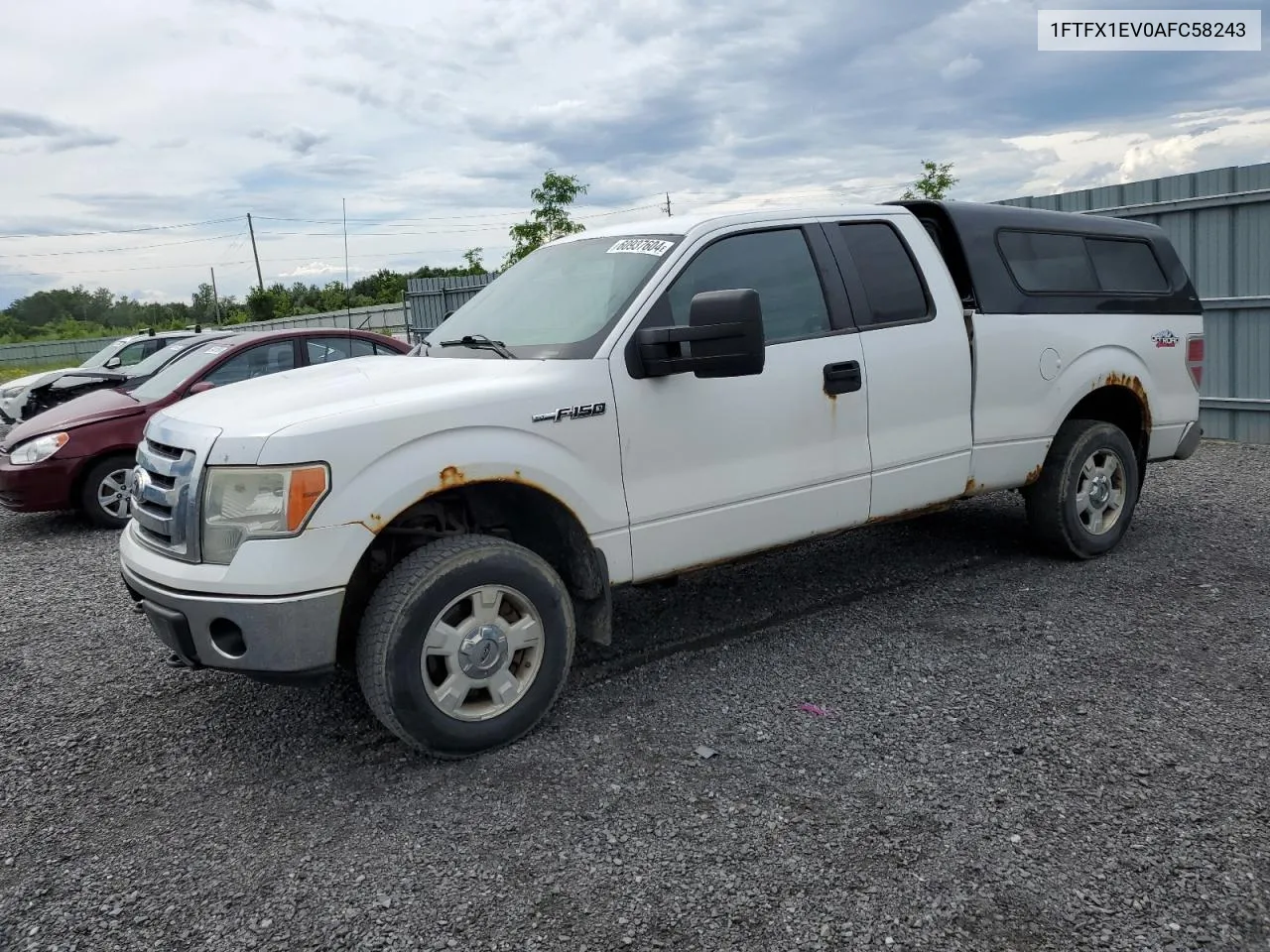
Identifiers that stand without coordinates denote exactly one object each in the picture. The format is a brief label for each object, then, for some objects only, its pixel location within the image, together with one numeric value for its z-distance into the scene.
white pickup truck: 3.38
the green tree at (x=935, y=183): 17.92
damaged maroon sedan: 8.00
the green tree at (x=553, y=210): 19.34
